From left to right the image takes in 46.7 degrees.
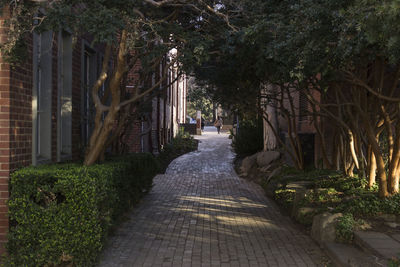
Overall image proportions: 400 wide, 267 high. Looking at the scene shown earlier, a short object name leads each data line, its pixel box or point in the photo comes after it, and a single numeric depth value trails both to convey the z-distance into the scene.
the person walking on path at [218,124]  44.05
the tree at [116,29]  5.67
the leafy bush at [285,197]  9.90
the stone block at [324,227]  6.61
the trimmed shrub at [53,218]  5.15
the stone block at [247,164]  16.67
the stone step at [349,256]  5.37
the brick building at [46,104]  5.55
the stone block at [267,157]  16.22
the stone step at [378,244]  5.43
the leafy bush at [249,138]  19.25
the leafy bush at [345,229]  6.43
